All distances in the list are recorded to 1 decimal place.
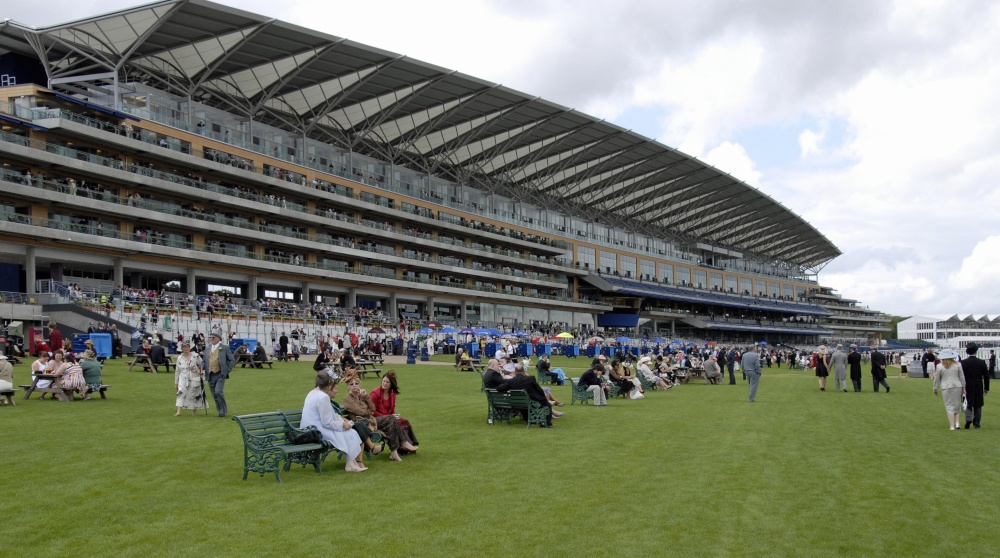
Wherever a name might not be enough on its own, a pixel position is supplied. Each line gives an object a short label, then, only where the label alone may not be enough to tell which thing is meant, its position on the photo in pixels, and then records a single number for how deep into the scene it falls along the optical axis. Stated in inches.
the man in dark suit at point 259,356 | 1192.8
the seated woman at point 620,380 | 842.7
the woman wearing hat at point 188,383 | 591.2
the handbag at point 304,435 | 383.6
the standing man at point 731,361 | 1181.9
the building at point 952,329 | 6304.1
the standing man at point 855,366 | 989.8
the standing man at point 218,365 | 573.9
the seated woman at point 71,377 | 677.3
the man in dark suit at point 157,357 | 1018.1
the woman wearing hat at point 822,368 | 1009.5
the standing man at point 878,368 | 1005.2
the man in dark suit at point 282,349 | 1394.9
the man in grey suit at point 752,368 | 823.7
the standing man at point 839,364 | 994.1
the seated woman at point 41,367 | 677.9
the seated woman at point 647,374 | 981.7
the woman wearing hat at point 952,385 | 568.7
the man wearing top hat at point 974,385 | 575.2
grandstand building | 1809.8
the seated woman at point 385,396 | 482.3
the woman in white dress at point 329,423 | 388.5
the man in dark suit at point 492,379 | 612.7
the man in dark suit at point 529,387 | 560.4
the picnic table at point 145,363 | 1013.2
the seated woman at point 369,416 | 418.6
